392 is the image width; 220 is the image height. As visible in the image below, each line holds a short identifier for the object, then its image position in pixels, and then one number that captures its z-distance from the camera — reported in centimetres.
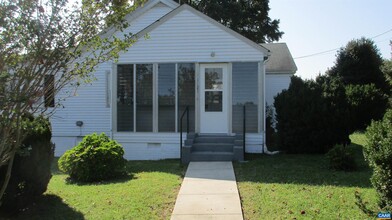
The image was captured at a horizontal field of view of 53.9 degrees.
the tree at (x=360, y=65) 2159
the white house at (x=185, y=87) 1213
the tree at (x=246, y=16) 3105
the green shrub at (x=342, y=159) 911
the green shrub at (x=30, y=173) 603
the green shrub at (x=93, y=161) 861
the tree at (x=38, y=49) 379
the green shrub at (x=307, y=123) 1191
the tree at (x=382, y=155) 493
